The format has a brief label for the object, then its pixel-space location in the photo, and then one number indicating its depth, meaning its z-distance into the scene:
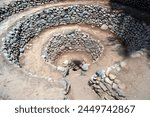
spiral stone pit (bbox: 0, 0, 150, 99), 13.96
